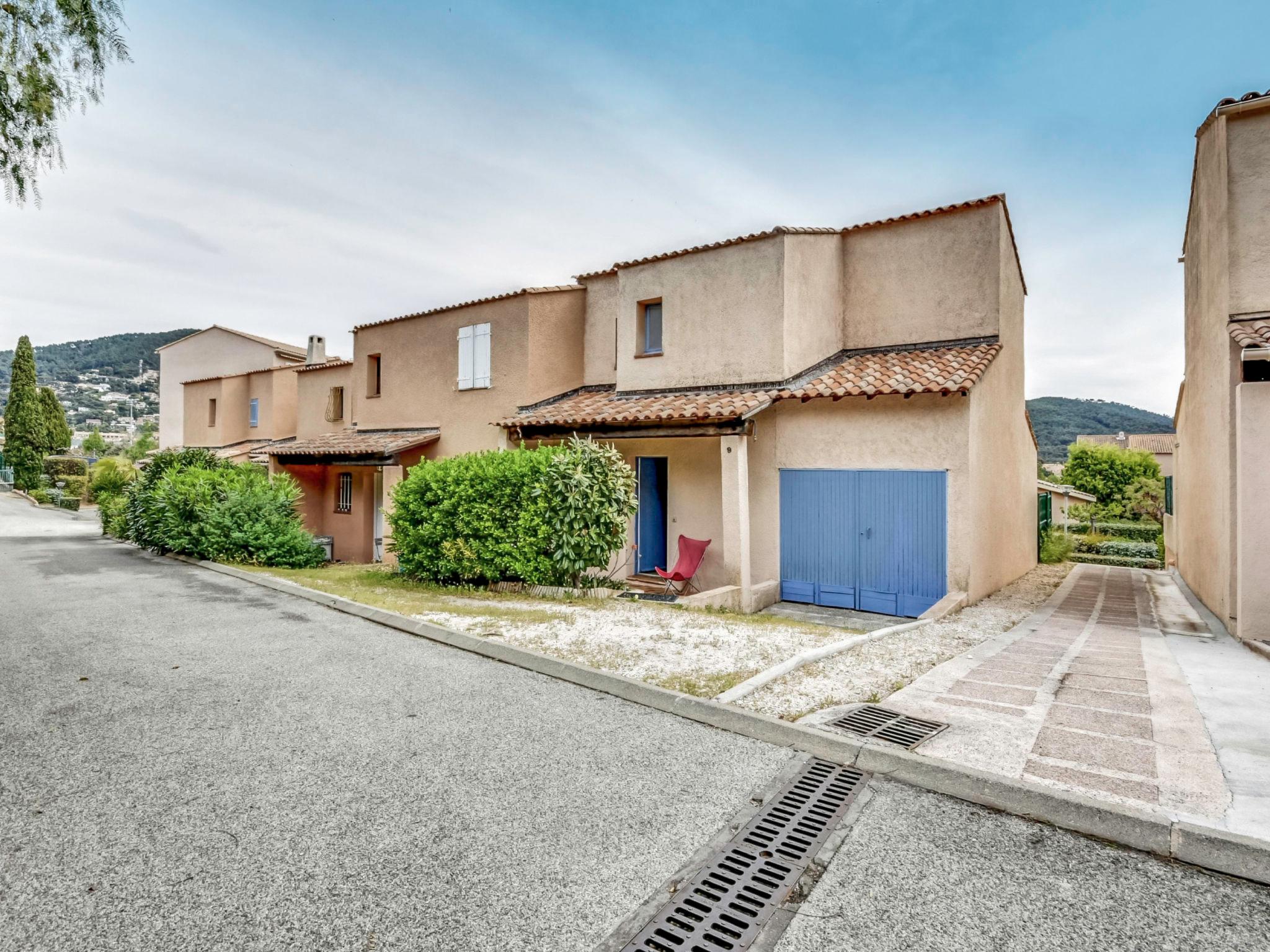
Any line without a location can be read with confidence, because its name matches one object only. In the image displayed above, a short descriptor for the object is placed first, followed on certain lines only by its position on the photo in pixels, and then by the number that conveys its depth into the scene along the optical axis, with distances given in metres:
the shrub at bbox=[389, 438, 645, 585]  10.50
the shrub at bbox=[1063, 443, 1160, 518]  36.09
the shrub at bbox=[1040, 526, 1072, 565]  19.84
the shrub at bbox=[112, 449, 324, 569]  14.54
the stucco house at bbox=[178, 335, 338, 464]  25.12
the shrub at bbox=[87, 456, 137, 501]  30.34
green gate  20.41
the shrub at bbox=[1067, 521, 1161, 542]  30.17
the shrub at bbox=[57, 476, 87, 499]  35.69
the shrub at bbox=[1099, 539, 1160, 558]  23.03
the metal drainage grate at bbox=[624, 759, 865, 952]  2.59
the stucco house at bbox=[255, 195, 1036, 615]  10.83
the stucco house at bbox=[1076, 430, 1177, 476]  48.28
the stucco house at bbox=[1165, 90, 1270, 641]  7.69
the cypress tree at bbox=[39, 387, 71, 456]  41.25
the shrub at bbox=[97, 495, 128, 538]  19.84
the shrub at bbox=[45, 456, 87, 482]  40.56
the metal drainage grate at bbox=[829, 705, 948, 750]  4.31
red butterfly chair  12.03
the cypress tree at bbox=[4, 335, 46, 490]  39.47
